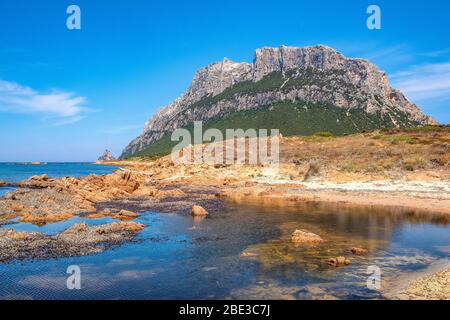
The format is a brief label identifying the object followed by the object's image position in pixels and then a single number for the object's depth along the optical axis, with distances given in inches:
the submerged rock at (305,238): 1073.1
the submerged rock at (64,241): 944.9
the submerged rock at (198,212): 1597.2
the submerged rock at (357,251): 954.1
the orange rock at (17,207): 1632.6
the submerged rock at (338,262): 851.4
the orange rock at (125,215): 1510.8
